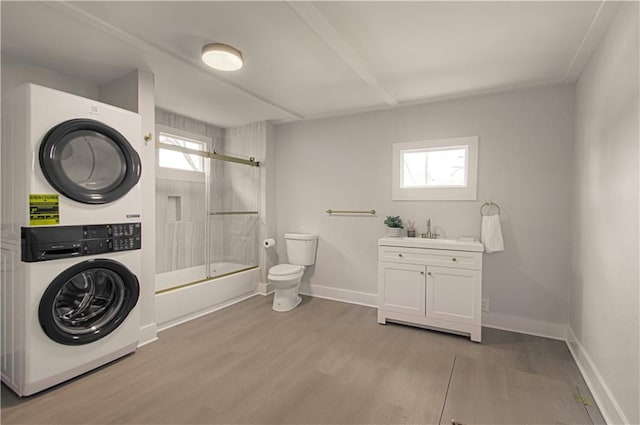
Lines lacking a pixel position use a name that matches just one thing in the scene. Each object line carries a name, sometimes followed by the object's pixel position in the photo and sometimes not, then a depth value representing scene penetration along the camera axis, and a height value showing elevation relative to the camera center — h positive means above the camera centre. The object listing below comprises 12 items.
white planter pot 3.28 -0.25
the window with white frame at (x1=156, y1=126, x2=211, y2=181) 3.31 +0.52
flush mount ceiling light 2.10 +1.10
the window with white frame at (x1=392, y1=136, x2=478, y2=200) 3.07 +0.45
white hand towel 2.81 -0.24
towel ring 2.96 +0.03
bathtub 2.88 -0.90
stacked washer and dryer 1.81 -0.18
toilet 3.33 -0.71
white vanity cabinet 2.67 -0.70
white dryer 1.81 +0.32
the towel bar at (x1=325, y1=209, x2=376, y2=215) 3.56 -0.03
